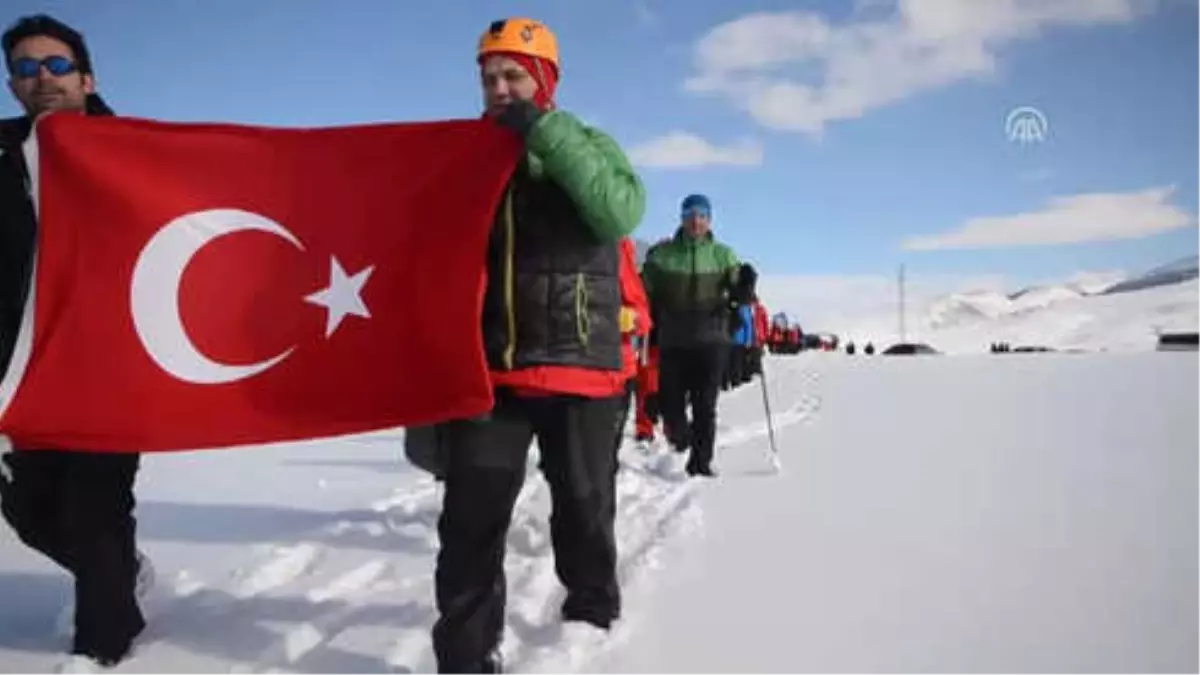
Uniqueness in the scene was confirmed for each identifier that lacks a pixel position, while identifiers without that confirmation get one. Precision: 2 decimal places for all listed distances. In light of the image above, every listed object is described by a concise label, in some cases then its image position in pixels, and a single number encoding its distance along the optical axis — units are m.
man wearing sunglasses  3.42
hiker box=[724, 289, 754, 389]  11.24
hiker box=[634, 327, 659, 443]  9.94
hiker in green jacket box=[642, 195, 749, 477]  8.20
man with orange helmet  3.08
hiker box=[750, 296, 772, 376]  11.51
